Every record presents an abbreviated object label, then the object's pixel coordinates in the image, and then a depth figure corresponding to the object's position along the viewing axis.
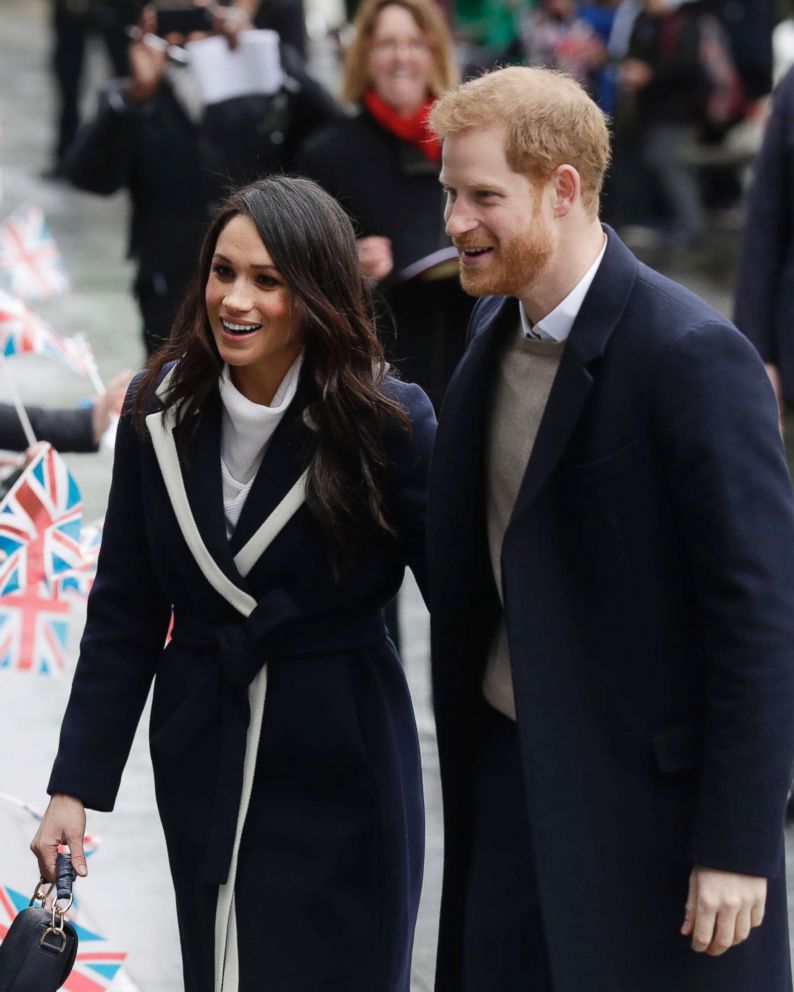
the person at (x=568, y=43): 22.67
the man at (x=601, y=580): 5.15
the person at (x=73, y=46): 26.20
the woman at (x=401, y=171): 10.29
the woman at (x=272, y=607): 6.01
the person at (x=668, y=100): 22.03
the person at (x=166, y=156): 11.64
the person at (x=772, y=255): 10.27
